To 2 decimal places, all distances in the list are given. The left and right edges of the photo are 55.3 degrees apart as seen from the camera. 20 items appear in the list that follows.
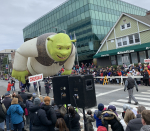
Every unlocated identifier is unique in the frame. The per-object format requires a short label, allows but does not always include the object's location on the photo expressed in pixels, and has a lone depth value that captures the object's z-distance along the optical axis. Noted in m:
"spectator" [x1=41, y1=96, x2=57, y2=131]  3.61
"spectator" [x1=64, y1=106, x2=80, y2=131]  3.69
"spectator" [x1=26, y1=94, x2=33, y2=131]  5.04
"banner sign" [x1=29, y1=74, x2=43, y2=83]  7.62
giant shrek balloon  6.86
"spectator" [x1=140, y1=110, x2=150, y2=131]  2.28
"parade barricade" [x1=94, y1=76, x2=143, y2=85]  13.60
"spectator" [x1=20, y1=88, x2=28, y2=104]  6.20
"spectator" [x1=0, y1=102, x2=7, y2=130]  4.51
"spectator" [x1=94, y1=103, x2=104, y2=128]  4.17
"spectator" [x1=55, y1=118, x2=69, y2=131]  3.44
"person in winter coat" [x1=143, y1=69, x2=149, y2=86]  11.75
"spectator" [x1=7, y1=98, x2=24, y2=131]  4.52
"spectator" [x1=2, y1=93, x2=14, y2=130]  5.41
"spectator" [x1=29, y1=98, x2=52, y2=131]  3.54
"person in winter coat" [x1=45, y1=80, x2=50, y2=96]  10.98
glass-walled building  30.38
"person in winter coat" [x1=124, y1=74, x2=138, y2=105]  7.66
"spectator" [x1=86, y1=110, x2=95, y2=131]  3.87
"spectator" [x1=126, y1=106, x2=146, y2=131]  2.94
